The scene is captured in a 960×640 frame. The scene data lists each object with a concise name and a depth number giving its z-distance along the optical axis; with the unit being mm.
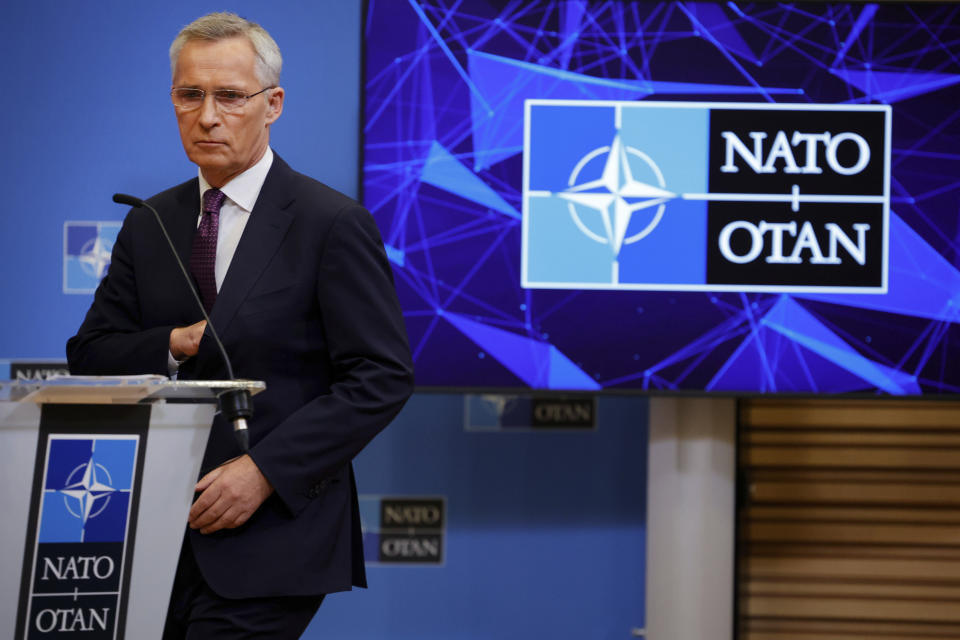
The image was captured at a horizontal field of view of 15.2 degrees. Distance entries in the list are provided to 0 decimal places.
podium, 5417
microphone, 5447
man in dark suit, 5614
